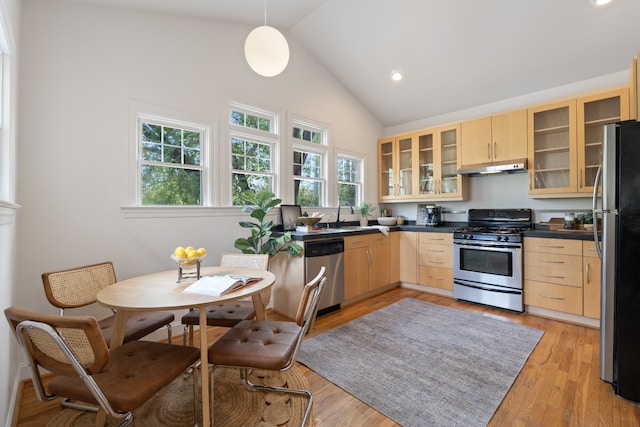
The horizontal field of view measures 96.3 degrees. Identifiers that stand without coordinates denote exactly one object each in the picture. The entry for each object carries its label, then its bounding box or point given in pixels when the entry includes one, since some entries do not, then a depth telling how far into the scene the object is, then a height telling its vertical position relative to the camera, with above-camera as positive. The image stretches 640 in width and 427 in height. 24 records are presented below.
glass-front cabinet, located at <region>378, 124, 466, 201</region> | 4.21 +0.70
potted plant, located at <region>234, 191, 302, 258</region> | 2.96 -0.26
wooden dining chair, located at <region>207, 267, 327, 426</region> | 1.46 -0.74
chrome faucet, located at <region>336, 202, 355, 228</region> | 4.30 -0.17
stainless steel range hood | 3.53 +0.53
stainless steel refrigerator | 1.81 -0.34
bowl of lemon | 1.73 -0.27
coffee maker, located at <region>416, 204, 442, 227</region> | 4.36 -0.08
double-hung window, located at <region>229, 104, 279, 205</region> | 3.29 +0.76
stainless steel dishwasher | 3.10 -0.62
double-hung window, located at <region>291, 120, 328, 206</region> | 3.92 +0.69
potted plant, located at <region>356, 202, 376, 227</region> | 4.57 -0.01
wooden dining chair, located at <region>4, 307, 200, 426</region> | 1.04 -0.60
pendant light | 1.86 +1.06
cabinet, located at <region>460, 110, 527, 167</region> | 3.59 +0.93
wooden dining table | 1.36 -0.43
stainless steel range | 3.30 -0.62
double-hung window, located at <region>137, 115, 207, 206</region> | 2.67 +0.49
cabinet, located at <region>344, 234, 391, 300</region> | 3.54 -0.70
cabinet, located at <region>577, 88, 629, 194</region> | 3.14 +0.85
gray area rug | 1.75 -1.19
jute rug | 1.62 -1.19
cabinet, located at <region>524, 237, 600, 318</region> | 2.88 -0.72
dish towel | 3.96 -0.27
